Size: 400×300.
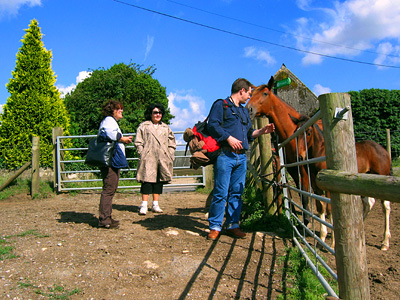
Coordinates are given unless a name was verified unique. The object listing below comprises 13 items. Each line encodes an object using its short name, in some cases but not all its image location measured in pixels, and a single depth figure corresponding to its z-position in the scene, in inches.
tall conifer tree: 371.6
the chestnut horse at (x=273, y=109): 179.5
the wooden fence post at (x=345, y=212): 65.5
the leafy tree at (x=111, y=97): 419.5
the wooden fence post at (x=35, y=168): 306.8
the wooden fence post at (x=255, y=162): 221.0
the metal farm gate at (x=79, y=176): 324.8
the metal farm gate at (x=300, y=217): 89.0
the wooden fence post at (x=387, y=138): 370.9
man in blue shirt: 149.2
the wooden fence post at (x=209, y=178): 334.8
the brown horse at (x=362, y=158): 159.1
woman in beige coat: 207.5
